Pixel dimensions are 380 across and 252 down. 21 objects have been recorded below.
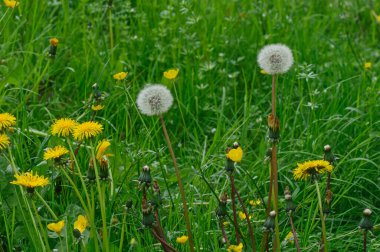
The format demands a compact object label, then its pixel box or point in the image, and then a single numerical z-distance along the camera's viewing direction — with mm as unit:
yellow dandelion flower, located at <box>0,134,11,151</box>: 2045
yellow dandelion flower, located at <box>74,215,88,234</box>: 1993
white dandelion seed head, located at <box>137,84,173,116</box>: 2031
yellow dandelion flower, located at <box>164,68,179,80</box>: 2578
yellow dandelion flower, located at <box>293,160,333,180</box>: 1967
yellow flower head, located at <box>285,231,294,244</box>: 2207
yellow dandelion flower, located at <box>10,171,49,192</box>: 1916
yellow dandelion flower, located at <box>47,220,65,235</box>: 1871
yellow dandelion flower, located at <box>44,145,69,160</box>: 2098
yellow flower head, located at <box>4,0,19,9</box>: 3006
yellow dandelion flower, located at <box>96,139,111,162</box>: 2175
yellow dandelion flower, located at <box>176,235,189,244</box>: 1978
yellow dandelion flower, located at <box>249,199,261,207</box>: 2434
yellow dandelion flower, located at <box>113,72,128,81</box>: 2657
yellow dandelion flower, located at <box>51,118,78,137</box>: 2121
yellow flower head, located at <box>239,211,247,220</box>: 2326
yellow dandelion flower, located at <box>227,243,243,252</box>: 1915
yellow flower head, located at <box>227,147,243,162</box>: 1938
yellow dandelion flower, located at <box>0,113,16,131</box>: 2092
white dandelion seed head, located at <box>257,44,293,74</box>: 2021
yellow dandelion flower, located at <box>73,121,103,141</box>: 2102
